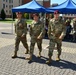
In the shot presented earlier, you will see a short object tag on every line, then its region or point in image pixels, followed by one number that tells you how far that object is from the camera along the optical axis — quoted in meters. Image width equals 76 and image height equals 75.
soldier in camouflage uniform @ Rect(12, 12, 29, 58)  4.95
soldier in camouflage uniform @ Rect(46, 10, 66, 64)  4.50
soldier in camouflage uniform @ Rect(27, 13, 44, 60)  4.67
